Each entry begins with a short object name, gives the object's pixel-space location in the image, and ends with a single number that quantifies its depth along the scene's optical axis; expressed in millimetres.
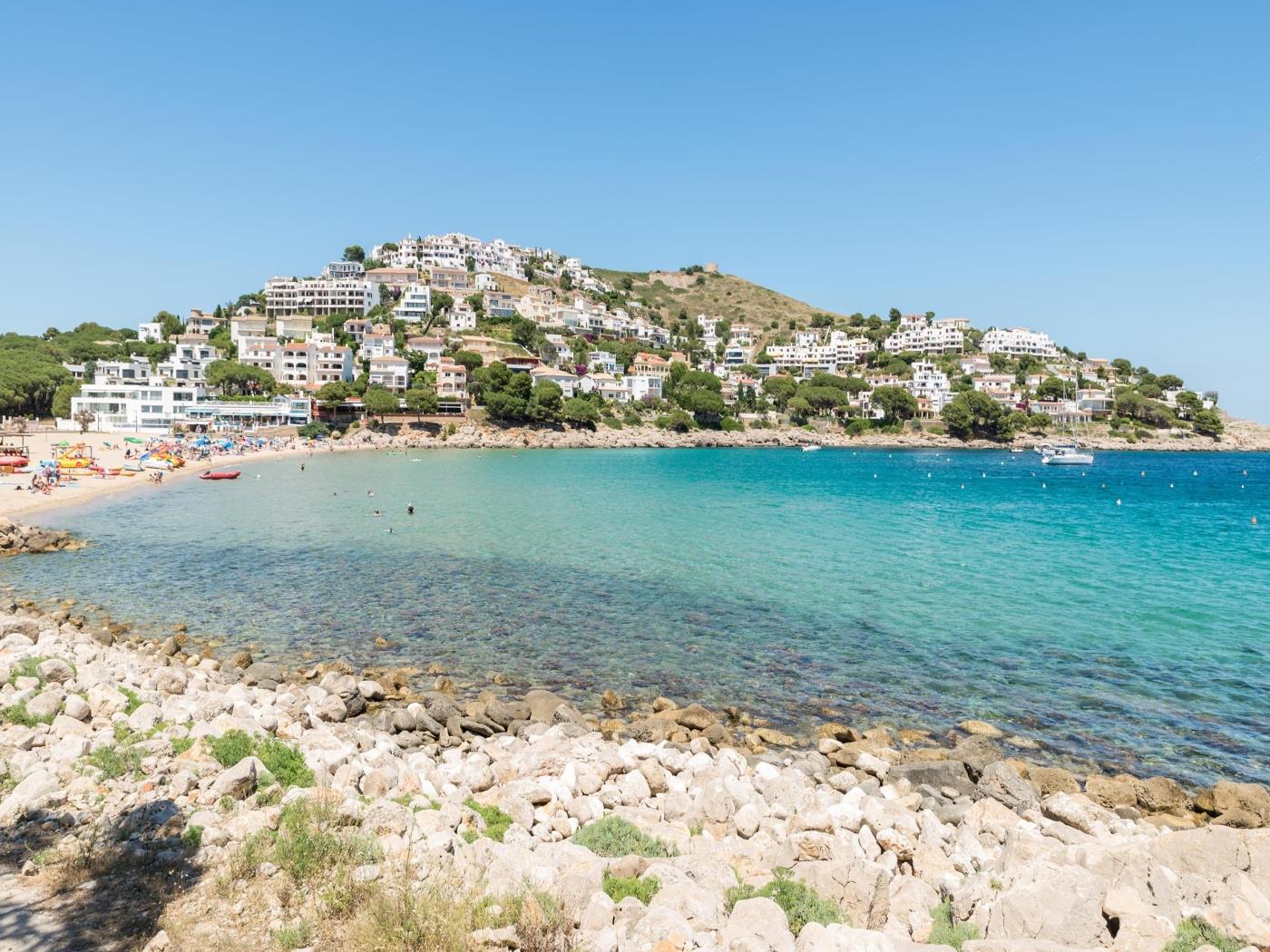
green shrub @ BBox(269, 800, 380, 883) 7035
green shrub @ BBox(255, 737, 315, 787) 9352
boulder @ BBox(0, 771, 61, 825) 7921
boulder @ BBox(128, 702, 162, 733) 10562
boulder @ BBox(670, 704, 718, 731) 14445
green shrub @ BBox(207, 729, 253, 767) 9609
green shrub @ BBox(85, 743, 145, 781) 8836
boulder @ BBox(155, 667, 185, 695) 13727
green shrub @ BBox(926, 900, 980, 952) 6523
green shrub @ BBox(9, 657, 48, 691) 12438
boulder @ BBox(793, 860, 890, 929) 7164
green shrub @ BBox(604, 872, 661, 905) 6836
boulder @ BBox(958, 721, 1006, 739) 14477
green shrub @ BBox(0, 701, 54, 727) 10398
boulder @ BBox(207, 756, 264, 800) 8625
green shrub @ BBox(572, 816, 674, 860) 8188
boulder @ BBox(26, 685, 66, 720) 10611
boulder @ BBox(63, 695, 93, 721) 10836
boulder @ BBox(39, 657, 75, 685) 12742
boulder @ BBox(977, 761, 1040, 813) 11164
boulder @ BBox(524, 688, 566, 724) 14375
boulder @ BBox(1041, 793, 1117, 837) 10320
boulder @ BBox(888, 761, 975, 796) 11922
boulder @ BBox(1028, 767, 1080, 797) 12078
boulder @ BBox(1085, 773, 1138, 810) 11781
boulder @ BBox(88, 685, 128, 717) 11297
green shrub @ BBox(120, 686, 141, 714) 11522
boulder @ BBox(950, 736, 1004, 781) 12516
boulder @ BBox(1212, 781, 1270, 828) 11019
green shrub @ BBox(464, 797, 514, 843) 8656
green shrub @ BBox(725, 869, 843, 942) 6707
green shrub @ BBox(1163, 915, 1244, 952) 6094
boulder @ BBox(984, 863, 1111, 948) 6309
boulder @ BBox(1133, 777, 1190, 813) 11539
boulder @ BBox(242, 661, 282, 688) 16031
